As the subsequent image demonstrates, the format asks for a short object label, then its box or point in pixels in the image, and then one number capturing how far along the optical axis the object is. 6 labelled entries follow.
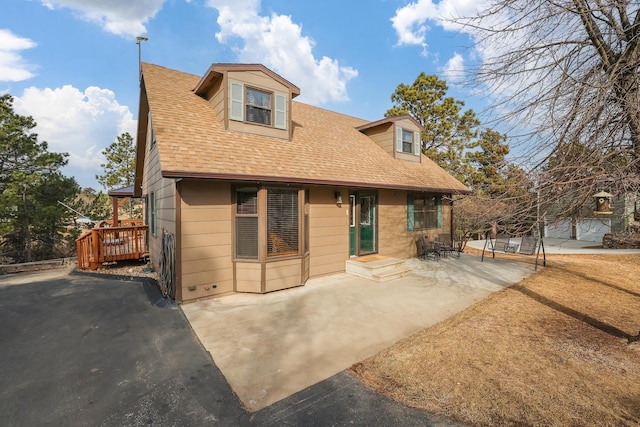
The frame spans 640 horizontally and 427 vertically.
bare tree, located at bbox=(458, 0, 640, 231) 3.44
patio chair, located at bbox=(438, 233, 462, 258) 11.11
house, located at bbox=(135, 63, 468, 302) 5.78
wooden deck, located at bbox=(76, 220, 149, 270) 8.10
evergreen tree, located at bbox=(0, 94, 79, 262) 11.20
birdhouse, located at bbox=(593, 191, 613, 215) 4.28
